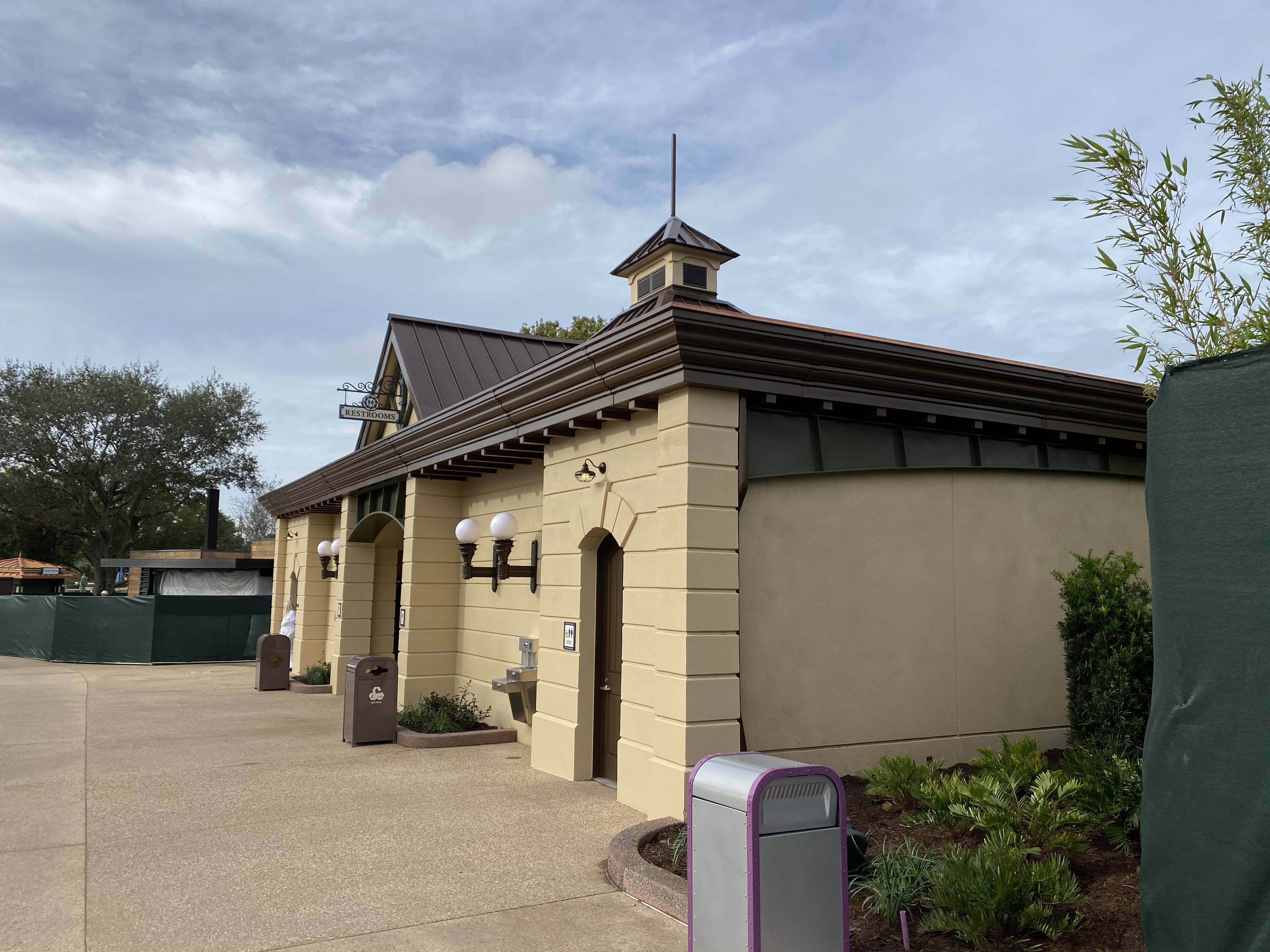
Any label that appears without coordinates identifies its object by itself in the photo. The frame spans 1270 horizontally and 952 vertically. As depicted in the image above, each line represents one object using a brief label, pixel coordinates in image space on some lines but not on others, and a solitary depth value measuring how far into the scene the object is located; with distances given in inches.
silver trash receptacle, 159.8
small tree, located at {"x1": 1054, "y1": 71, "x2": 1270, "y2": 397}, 186.7
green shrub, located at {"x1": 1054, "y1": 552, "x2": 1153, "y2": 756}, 254.4
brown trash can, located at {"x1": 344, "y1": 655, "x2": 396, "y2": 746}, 441.4
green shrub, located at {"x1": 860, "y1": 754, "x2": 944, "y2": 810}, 260.1
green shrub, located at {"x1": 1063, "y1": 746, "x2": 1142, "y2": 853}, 218.5
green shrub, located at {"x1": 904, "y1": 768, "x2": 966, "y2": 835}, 231.1
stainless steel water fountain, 414.0
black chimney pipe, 1448.1
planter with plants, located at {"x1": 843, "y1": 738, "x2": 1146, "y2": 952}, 178.4
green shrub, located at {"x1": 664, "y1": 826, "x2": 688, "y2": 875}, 233.5
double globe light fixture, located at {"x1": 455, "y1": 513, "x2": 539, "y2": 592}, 419.2
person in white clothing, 838.5
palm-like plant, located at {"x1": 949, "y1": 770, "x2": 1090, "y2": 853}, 208.5
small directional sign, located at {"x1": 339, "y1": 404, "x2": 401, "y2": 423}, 620.4
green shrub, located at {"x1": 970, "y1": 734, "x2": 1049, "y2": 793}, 250.1
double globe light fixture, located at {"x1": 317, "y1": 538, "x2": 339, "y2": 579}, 710.5
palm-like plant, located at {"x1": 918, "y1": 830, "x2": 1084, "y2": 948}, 176.2
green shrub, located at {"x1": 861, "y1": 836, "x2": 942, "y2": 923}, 191.0
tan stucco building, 289.3
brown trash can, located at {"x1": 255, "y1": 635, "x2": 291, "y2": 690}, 693.3
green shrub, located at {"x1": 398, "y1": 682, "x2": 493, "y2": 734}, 456.8
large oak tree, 1461.6
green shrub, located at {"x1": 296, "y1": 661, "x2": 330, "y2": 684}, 706.2
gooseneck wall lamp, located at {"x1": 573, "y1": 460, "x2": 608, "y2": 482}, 350.6
